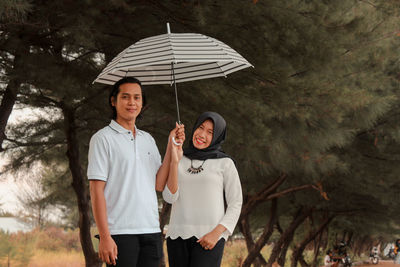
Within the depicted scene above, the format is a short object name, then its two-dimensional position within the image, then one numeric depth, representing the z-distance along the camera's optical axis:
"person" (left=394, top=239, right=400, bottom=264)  22.19
